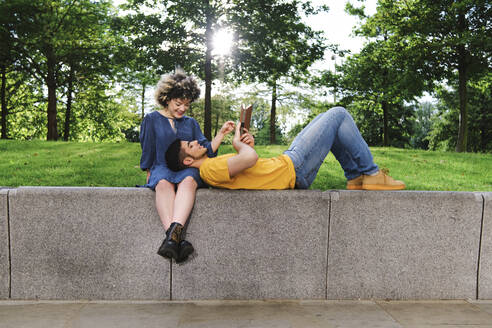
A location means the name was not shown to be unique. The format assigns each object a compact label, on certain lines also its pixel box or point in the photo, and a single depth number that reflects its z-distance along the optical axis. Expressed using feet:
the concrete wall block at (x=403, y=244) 10.12
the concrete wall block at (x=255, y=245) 10.04
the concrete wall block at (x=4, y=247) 9.87
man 9.98
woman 9.71
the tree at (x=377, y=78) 52.60
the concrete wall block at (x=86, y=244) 9.94
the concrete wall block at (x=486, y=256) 10.25
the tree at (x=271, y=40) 44.09
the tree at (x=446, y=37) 48.01
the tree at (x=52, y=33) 50.35
